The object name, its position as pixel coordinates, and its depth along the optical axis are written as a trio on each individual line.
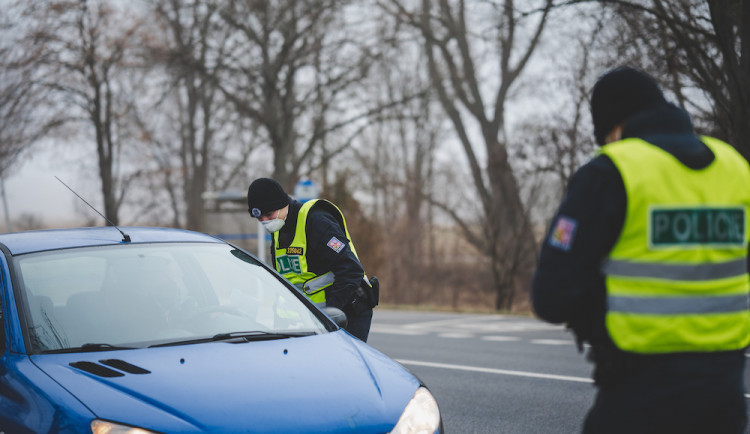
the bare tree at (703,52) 11.70
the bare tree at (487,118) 22.14
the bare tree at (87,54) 23.09
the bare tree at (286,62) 22.62
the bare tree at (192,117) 23.08
